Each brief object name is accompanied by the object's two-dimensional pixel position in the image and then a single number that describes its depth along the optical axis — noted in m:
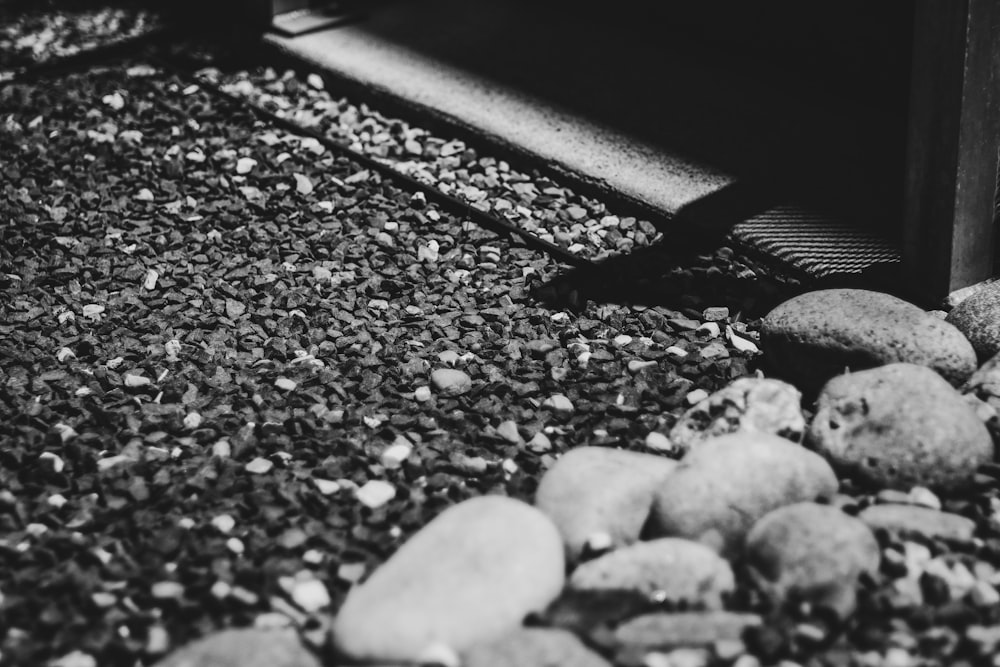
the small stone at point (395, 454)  3.08
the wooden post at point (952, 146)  3.28
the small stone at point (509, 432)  3.18
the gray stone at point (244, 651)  2.25
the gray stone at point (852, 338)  3.13
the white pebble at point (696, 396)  3.34
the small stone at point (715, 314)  3.78
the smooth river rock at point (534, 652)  2.20
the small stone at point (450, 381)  3.43
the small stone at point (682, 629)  2.31
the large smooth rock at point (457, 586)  2.27
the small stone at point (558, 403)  3.31
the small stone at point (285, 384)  3.44
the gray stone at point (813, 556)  2.38
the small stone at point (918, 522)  2.56
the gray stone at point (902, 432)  2.72
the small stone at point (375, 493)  2.91
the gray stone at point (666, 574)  2.41
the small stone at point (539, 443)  3.16
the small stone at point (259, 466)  3.06
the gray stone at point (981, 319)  3.29
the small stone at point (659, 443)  3.08
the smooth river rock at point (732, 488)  2.60
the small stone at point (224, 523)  2.82
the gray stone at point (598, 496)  2.62
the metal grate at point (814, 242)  3.90
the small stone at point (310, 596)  2.54
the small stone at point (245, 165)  4.95
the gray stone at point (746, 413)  3.00
